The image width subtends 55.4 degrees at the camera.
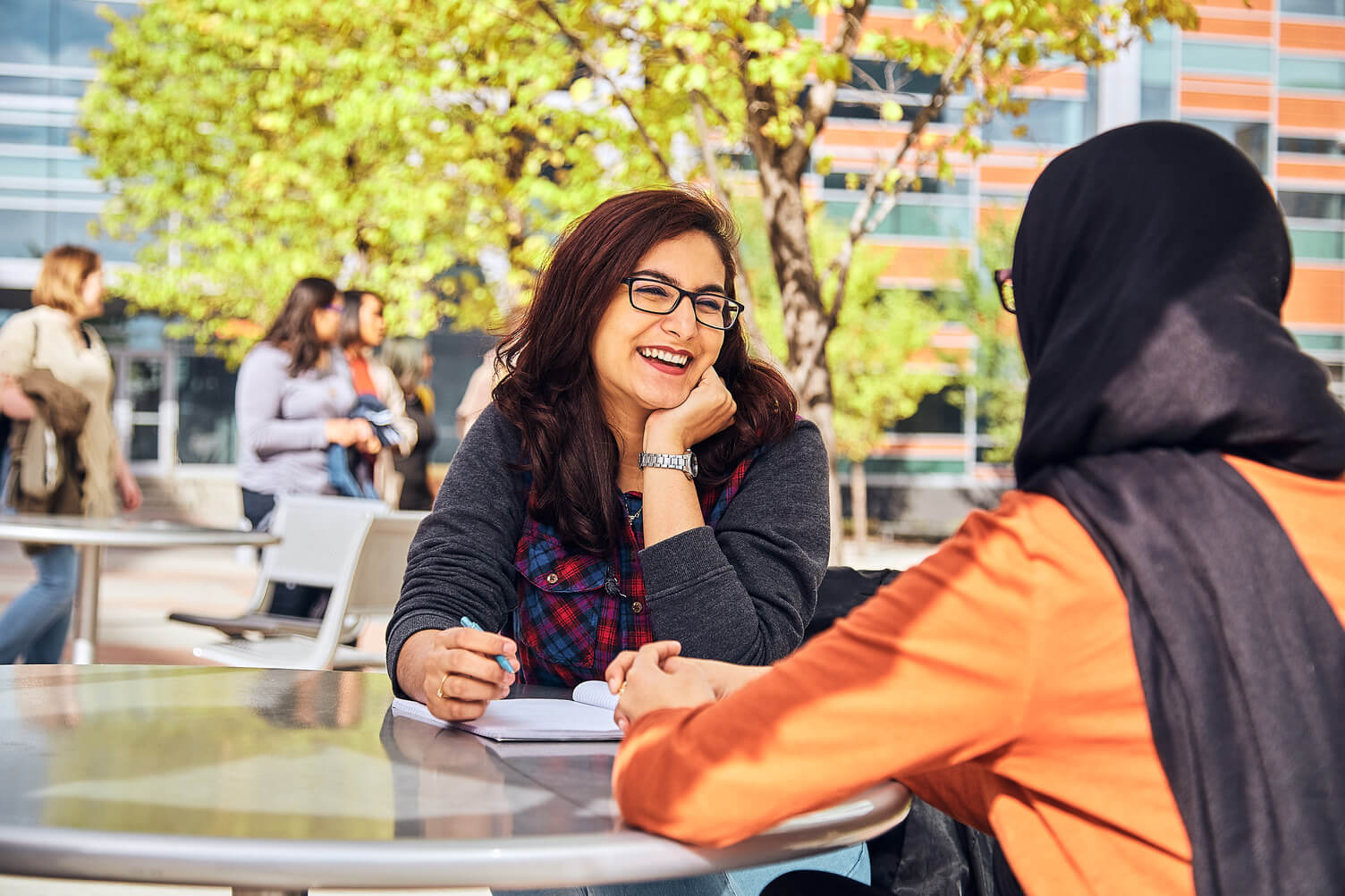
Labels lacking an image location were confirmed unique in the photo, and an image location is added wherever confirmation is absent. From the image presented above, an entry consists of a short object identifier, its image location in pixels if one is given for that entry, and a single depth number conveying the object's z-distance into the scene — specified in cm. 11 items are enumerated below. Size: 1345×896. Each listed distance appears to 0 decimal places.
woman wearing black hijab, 111
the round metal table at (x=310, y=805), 108
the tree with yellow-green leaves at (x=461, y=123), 630
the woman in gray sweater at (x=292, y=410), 595
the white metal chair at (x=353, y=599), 446
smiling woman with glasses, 212
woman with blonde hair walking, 547
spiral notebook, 160
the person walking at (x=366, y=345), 662
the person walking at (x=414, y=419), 806
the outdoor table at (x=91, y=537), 430
